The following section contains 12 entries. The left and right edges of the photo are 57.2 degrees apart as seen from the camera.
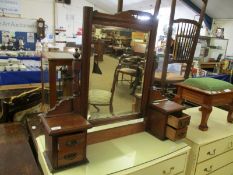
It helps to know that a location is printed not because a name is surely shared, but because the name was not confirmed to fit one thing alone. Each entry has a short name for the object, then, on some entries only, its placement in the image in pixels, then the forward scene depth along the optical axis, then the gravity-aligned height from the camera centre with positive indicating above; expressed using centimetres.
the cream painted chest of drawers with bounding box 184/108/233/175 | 142 -70
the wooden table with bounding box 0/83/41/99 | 253 -69
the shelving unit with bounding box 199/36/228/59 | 453 -5
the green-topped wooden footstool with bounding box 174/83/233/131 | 150 -39
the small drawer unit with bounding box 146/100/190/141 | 131 -49
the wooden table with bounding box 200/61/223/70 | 427 -42
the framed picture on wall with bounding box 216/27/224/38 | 461 +24
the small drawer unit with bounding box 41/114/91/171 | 97 -48
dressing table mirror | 112 -15
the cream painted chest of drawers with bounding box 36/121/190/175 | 106 -63
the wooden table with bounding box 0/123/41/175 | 128 -81
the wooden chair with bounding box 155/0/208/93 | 215 -4
